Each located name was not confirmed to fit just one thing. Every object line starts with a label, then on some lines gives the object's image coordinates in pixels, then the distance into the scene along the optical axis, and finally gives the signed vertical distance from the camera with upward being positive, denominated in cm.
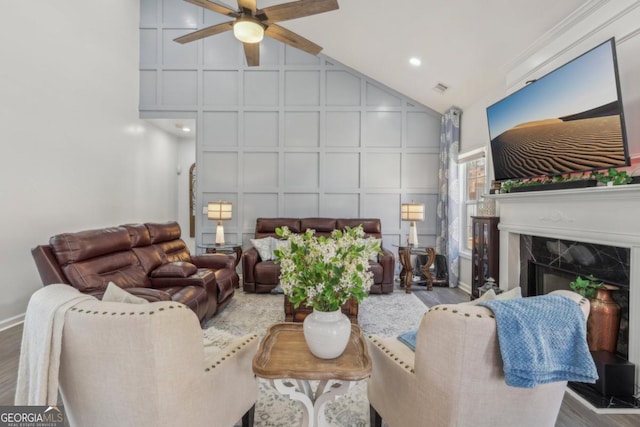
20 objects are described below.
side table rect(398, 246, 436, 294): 427 -70
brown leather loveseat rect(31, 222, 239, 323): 229 -48
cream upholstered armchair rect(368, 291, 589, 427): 100 -58
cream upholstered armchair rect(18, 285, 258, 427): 98 -50
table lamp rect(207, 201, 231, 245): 459 +2
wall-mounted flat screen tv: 196 +73
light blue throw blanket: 97 -41
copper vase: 202 -70
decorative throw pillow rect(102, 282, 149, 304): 133 -36
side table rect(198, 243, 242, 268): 450 -51
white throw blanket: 99 -44
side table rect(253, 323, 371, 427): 121 -62
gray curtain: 453 +35
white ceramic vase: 129 -50
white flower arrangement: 125 -22
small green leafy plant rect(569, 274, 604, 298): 208 -48
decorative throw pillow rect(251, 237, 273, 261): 434 -48
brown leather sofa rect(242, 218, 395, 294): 406 -77
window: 428 +42
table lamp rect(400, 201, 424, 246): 453 +0
